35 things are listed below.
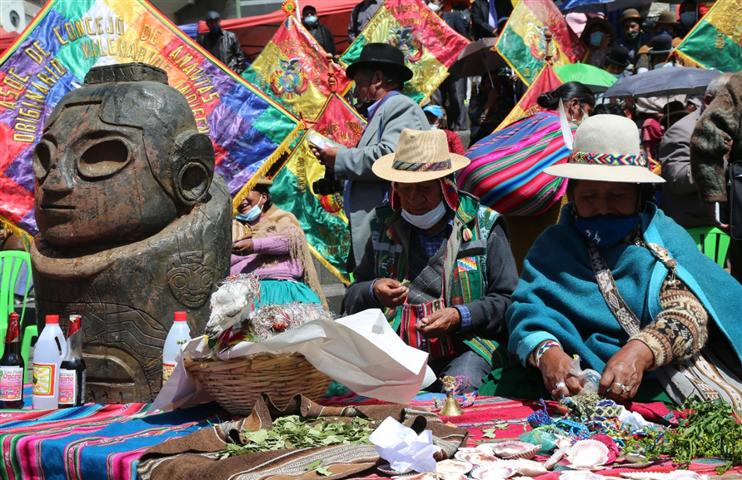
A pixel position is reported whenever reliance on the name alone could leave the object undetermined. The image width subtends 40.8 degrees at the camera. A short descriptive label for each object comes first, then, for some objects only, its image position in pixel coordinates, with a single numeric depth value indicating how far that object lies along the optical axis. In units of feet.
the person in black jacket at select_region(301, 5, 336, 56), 39.37
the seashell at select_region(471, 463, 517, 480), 7.55
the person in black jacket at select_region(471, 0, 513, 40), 36.86
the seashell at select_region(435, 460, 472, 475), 7.69
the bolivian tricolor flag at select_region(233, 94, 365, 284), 25.98
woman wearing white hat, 10.30
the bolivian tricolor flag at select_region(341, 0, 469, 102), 31.81
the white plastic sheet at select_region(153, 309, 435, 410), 9.43
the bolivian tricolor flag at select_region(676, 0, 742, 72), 30.07
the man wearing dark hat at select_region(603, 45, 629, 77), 33.46
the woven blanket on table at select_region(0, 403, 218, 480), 8.78
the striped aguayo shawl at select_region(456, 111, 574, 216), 15.46
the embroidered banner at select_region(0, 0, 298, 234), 19.17
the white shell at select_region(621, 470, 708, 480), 7.27
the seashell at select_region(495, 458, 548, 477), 7.71
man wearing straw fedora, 13.29
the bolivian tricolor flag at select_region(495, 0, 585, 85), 30.30
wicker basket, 9.64
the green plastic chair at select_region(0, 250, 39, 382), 20.18
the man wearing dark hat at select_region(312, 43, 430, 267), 17.57
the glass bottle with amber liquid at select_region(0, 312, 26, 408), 11.75
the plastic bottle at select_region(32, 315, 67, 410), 11.50
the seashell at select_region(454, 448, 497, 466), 8.04
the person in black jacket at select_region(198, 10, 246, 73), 39.24
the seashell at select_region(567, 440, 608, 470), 7.95
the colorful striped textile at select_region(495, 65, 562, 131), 22.52
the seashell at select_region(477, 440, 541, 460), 8.13
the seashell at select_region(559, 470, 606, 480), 7.41
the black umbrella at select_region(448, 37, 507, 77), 33.96
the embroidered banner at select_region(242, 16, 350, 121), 29.63
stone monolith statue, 13.44
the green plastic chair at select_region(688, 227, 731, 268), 19.81
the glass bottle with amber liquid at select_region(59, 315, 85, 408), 11.54
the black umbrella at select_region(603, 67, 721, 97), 27.09
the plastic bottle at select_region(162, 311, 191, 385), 11.68
